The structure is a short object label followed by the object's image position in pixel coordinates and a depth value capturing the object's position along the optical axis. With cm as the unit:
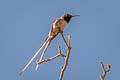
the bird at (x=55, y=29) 482
